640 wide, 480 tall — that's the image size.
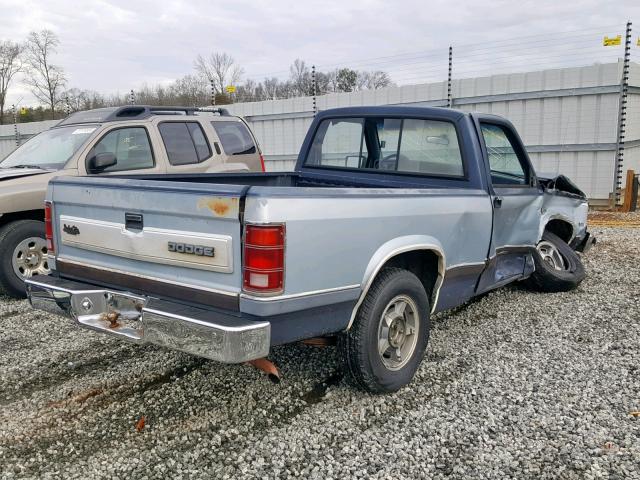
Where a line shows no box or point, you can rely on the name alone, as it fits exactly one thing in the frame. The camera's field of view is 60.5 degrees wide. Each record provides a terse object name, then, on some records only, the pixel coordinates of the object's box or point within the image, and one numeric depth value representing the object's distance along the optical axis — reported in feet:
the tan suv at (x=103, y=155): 18.75
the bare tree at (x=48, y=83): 137.26
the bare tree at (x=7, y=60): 157.58
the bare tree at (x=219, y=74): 145.40
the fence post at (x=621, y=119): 35.12
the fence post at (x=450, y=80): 40.19
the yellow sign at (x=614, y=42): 35.29
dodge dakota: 8.79
